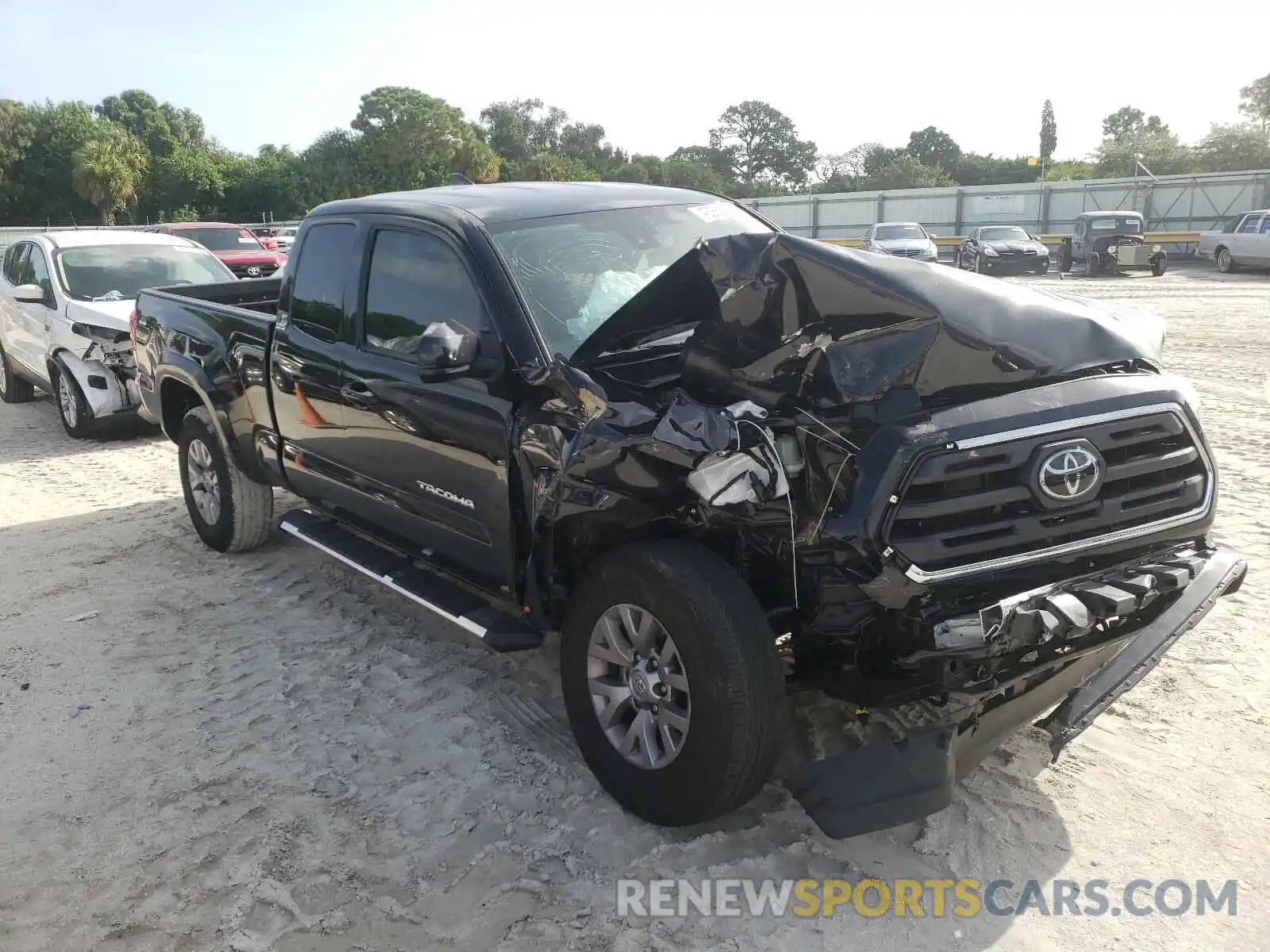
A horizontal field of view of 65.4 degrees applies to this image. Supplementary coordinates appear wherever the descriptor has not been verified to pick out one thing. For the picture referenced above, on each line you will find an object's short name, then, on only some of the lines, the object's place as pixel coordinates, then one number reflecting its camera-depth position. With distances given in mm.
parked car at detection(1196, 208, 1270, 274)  23797
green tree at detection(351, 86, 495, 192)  54188
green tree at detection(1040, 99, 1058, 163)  97375
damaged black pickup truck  2729
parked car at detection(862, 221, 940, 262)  24094
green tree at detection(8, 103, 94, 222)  57312
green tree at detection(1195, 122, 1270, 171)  46219
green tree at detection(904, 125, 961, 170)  90250
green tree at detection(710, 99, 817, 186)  102938
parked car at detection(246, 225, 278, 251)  25891
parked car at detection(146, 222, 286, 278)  15070
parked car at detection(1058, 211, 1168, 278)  25609
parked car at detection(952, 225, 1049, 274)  26234
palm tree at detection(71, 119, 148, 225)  50219
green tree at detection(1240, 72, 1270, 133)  56031
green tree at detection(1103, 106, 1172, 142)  78794
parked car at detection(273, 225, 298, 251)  26797
